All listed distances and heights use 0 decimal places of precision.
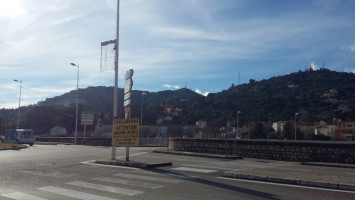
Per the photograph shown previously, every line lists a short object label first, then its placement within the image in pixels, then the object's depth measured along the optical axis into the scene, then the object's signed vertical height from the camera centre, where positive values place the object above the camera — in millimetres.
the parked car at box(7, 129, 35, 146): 37250 -1629
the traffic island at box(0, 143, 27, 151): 27634 -2066
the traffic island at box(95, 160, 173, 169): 13383 -1609
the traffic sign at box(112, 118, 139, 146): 15531 -385
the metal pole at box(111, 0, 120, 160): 16105 +1389
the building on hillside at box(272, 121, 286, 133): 63281 +79
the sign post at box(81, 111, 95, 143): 47269 +793
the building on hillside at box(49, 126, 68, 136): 78450 -1963
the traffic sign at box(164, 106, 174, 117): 21641 +904
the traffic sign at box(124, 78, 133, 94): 16250 +1803
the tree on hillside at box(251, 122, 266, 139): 51719 -764
